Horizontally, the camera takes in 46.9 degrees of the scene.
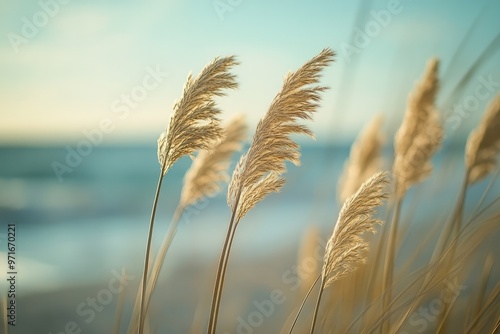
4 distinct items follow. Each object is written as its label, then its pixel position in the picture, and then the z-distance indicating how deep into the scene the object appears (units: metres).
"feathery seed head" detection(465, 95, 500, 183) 1.34
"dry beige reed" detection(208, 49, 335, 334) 0.98
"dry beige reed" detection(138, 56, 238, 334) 0.97
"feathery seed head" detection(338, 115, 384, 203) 1.52
